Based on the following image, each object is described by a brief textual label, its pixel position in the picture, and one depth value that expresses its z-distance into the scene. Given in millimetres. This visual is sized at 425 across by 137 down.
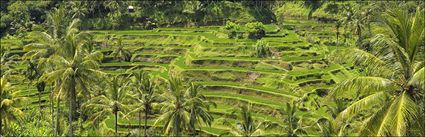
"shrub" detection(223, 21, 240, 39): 85250
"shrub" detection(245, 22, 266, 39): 84212
